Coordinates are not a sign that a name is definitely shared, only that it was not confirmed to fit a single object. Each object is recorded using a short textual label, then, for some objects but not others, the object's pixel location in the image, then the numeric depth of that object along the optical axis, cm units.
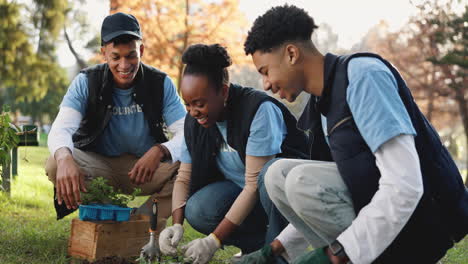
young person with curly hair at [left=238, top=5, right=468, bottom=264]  170
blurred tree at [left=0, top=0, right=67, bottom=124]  1559
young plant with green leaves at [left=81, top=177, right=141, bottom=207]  299
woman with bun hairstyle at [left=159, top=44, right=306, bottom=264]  264
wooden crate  288
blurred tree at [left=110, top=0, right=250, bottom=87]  1205
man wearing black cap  337
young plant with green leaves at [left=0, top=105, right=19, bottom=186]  343
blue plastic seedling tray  289
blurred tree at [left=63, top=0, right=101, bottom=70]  1736
